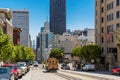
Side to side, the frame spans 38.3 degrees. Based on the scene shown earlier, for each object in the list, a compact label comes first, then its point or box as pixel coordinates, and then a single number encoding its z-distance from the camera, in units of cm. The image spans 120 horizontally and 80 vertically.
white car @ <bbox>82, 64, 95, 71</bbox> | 3596
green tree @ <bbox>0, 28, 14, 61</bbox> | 2385
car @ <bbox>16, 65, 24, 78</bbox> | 1972
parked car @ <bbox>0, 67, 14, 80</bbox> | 1312
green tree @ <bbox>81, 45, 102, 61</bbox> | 4280
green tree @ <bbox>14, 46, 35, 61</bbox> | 6301
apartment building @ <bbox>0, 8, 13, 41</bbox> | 4610
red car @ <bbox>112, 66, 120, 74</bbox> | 2589
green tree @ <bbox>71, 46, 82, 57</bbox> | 5463
